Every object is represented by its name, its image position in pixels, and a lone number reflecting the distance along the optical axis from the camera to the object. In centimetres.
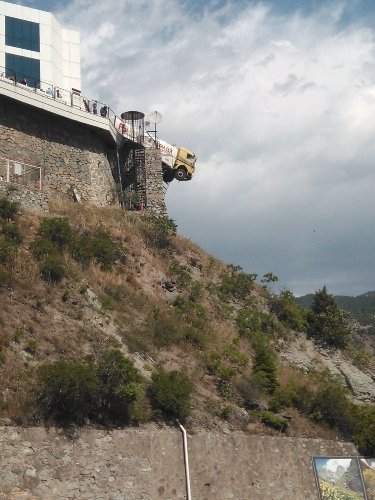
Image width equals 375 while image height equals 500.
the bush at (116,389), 1931
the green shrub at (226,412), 2219
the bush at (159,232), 3312
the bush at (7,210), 2739
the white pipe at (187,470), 1903
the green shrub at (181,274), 3086
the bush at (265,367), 2511
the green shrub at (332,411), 2448
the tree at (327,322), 3198
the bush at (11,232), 2589
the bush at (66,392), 1814
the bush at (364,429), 2381
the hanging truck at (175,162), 4259
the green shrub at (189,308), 2833
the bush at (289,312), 3250
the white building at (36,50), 3972
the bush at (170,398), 2067
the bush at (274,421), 2287
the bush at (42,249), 2550
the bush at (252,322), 2972
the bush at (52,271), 2450
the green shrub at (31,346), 2022
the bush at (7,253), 2389
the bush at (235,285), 3244
